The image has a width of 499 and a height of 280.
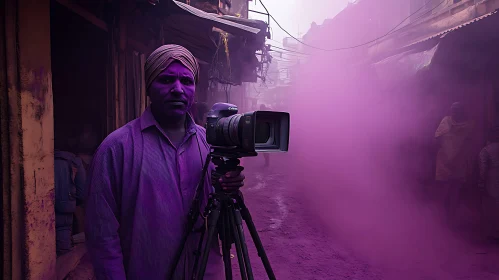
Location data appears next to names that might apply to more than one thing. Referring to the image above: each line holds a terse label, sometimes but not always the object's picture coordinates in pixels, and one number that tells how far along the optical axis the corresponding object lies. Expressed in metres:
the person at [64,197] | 2.87
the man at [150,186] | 1.32
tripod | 1.41
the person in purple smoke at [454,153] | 5.25
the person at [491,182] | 4.62
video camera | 1.35
